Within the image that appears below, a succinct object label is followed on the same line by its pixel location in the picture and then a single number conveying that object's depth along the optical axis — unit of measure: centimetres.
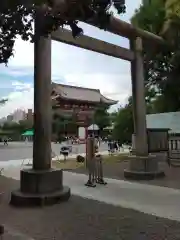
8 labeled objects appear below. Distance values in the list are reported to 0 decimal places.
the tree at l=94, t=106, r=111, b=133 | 3941
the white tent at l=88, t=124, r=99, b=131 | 3565
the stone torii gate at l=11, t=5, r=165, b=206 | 472
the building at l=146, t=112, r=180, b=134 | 1165
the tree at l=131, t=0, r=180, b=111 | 1258
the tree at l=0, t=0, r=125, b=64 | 207
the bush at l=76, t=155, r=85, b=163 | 1130
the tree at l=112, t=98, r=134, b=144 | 1405
